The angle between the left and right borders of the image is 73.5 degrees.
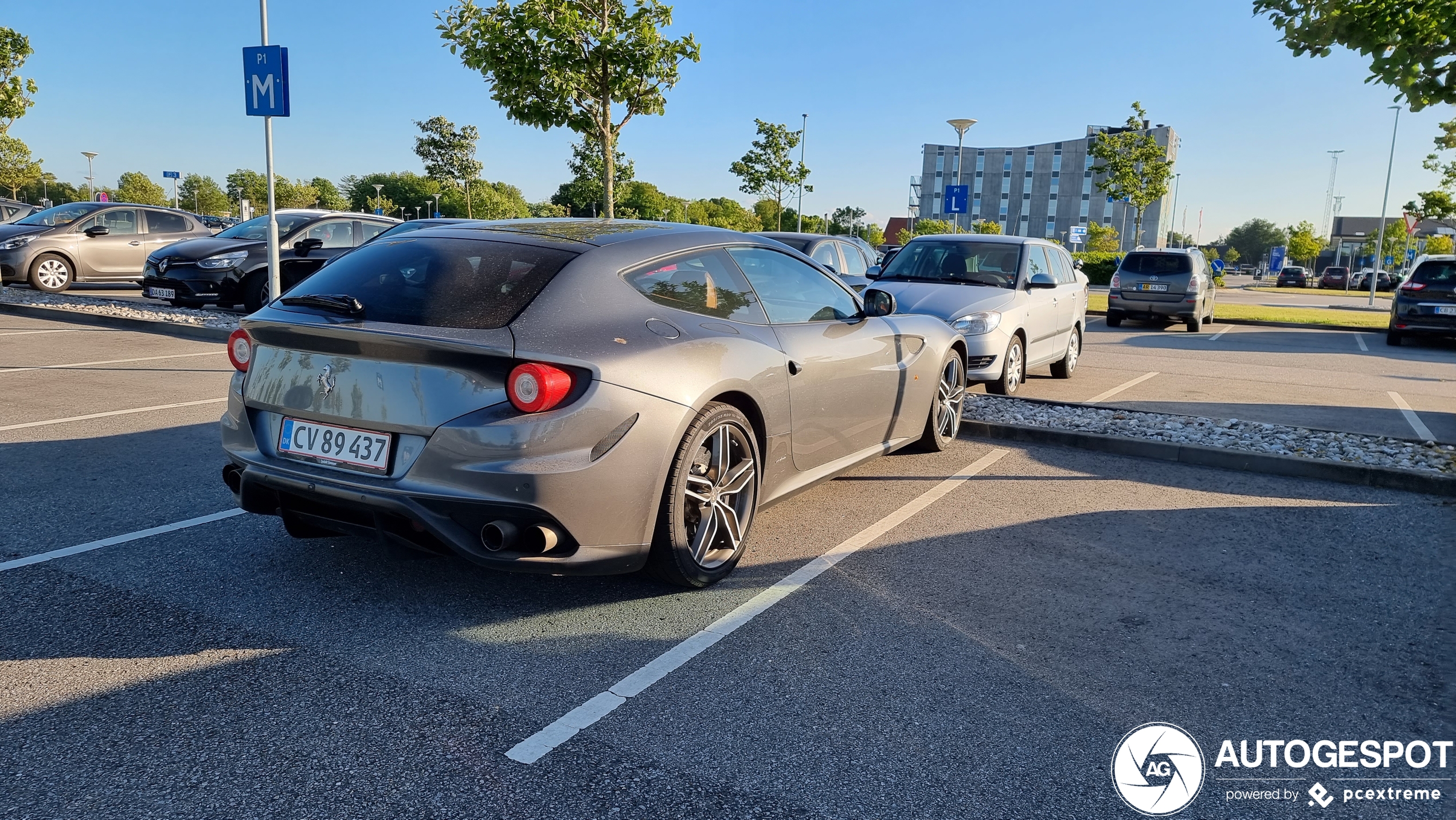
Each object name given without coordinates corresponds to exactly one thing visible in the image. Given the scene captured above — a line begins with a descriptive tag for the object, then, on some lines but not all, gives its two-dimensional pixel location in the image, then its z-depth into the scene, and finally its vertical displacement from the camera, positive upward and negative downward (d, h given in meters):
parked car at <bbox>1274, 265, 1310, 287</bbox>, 59.84 +0.53
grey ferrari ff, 3.26 -0.51
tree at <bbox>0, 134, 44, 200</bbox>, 36.00 +3.14
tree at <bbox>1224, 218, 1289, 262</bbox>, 146.38 +6.95
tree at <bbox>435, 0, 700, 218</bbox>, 16.08 +3.37
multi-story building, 112.56 +10.19
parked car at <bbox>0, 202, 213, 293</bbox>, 15.79 +0.00
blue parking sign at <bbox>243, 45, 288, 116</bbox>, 10.66 +1.84
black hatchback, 13.05 -0.20
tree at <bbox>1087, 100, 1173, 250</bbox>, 37.03 +4.37
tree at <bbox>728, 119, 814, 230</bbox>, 42.69 +4.47
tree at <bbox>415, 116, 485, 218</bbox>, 71.12 +7.54
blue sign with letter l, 28.28 +2.18
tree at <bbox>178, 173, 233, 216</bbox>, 107.38 +5.56
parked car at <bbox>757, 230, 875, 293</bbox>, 10.91 +0.18
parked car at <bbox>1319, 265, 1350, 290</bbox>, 59.38 +0.62
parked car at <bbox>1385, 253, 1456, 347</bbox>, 15.86 -0.19
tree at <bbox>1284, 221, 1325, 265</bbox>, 95.00 +4.12
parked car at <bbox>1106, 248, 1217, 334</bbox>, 18.30 -0.14
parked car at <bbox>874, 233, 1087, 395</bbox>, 8.77 -0.21
